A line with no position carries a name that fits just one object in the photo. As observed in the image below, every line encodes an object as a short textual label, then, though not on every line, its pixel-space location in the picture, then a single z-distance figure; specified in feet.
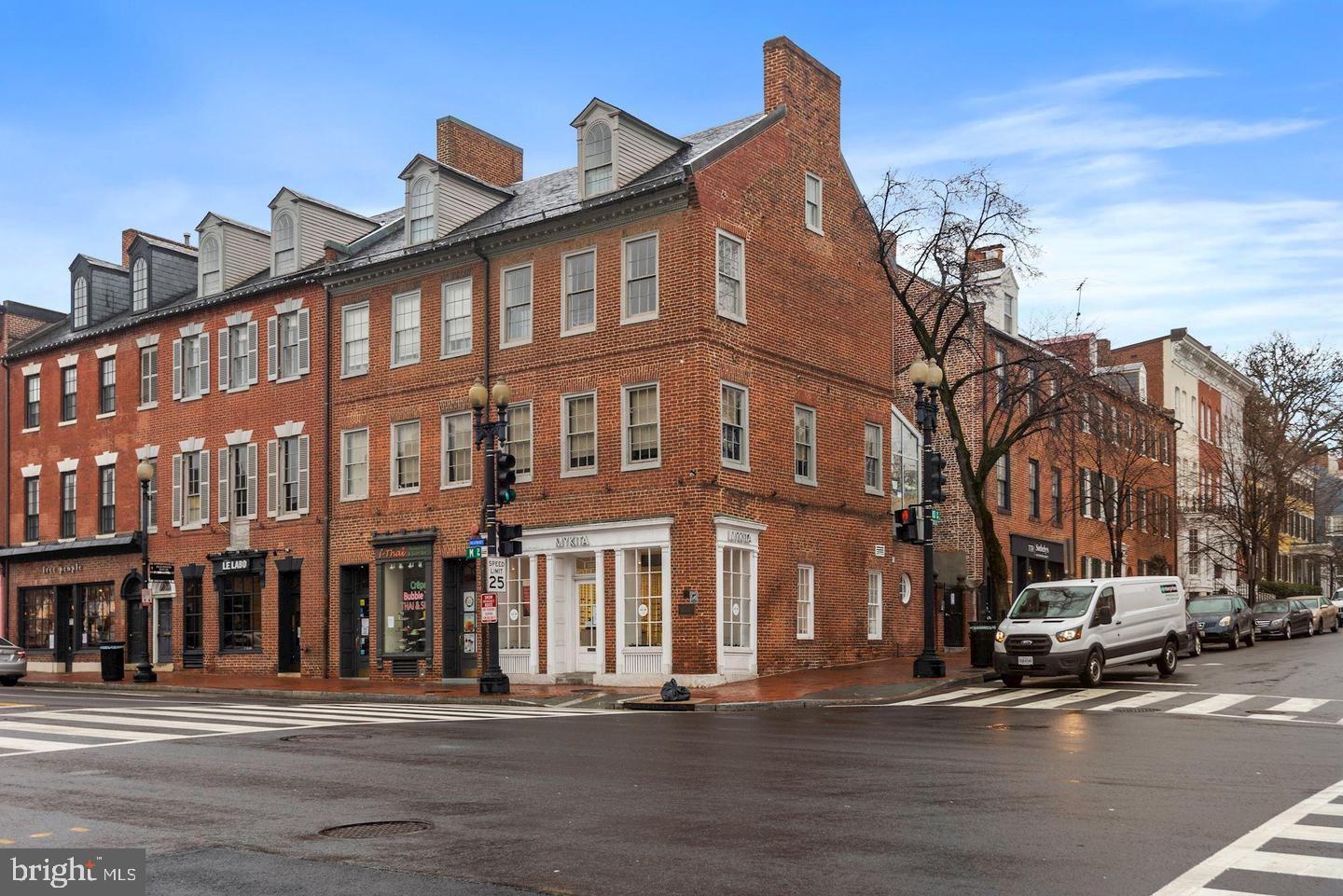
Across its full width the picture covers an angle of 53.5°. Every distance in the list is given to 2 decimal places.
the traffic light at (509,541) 83.41
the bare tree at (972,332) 97.40
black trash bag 72.59
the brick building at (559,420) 90.48
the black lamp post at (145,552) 111.34
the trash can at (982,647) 91.61
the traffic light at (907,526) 85.51
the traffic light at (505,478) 82.64
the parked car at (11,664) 109.91
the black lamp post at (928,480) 84.33
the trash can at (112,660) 113.39
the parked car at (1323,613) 156.66
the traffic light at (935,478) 85.56
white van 78.43
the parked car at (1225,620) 123.13
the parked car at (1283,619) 142.00
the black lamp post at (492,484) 83.35
